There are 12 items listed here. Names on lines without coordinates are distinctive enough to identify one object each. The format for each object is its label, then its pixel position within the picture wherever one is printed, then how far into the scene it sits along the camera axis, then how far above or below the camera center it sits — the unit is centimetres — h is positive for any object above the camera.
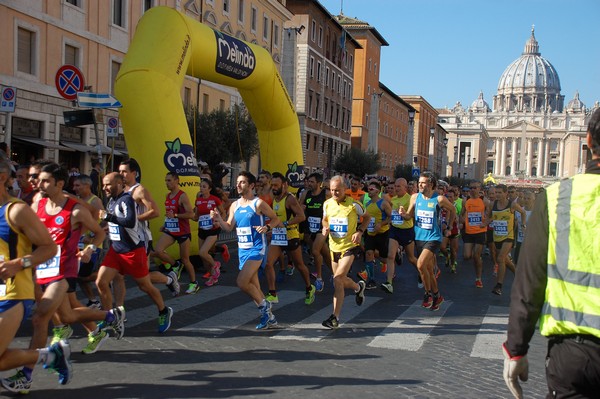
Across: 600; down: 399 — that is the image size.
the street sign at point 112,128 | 1632 +78
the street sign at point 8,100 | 1230 +101
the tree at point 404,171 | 7156 +26
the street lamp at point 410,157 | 8566 +206
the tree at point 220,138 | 2788 +117
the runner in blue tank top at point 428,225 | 955 -73
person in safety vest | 264 -42
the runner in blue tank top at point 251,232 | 768 -74
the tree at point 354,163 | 5230 +65
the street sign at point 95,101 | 1127 +98
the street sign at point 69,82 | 1214 +137
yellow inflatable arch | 1207 +136
